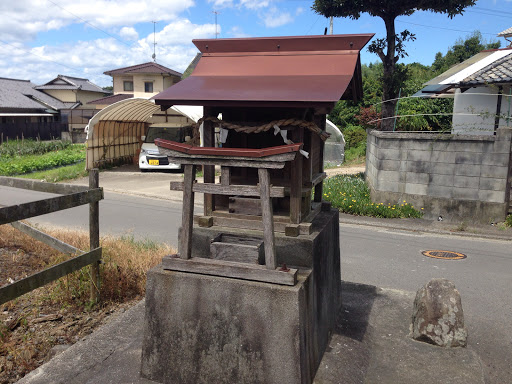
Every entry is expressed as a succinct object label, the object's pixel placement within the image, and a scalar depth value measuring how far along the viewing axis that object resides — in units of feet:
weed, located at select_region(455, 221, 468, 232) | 34.83
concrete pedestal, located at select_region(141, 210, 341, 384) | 11.30
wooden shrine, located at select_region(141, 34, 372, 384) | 11.37
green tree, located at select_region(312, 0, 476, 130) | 45.98
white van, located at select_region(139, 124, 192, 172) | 65.62
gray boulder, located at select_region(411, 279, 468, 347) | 14.99
